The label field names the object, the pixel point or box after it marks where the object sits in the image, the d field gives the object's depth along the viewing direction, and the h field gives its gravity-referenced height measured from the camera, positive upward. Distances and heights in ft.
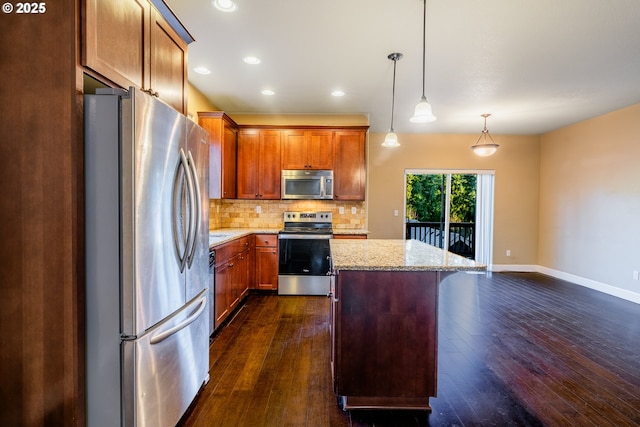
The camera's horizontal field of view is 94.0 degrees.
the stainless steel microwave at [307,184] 14.46 +1.14
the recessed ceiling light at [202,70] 10.52 +4.88
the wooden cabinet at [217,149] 12.76 +2.47
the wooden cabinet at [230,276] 9.35 -2.51
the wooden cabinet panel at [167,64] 5.60 +2.94
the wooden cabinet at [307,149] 14.65 +2.87
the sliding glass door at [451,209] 19.53 -0.01
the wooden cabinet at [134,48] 4.16 +2.64
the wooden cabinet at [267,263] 13.64 -2.56
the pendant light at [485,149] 14.23 +2.93
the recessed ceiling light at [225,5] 6.97 +4.79
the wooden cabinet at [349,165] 14.62 +2.09
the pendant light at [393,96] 9.31 +4.75
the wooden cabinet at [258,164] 14.67 +2.12
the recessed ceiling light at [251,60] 9.65 +4.84
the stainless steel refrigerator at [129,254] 4.19 -0.71
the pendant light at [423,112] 7.43 +2.40
